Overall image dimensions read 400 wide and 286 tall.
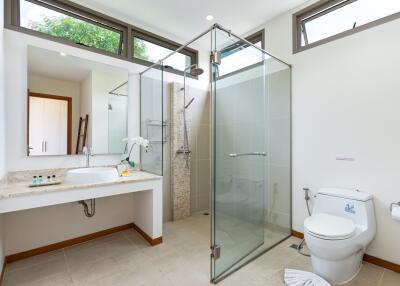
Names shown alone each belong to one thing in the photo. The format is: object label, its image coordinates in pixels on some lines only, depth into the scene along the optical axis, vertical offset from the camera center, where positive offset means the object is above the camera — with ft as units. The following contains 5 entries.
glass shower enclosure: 5.93 -0.07
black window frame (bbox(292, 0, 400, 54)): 6.20 +4.61
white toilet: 5.18 -2.32
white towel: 5.32 -3.56
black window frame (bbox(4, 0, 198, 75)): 6.38 +4.61
